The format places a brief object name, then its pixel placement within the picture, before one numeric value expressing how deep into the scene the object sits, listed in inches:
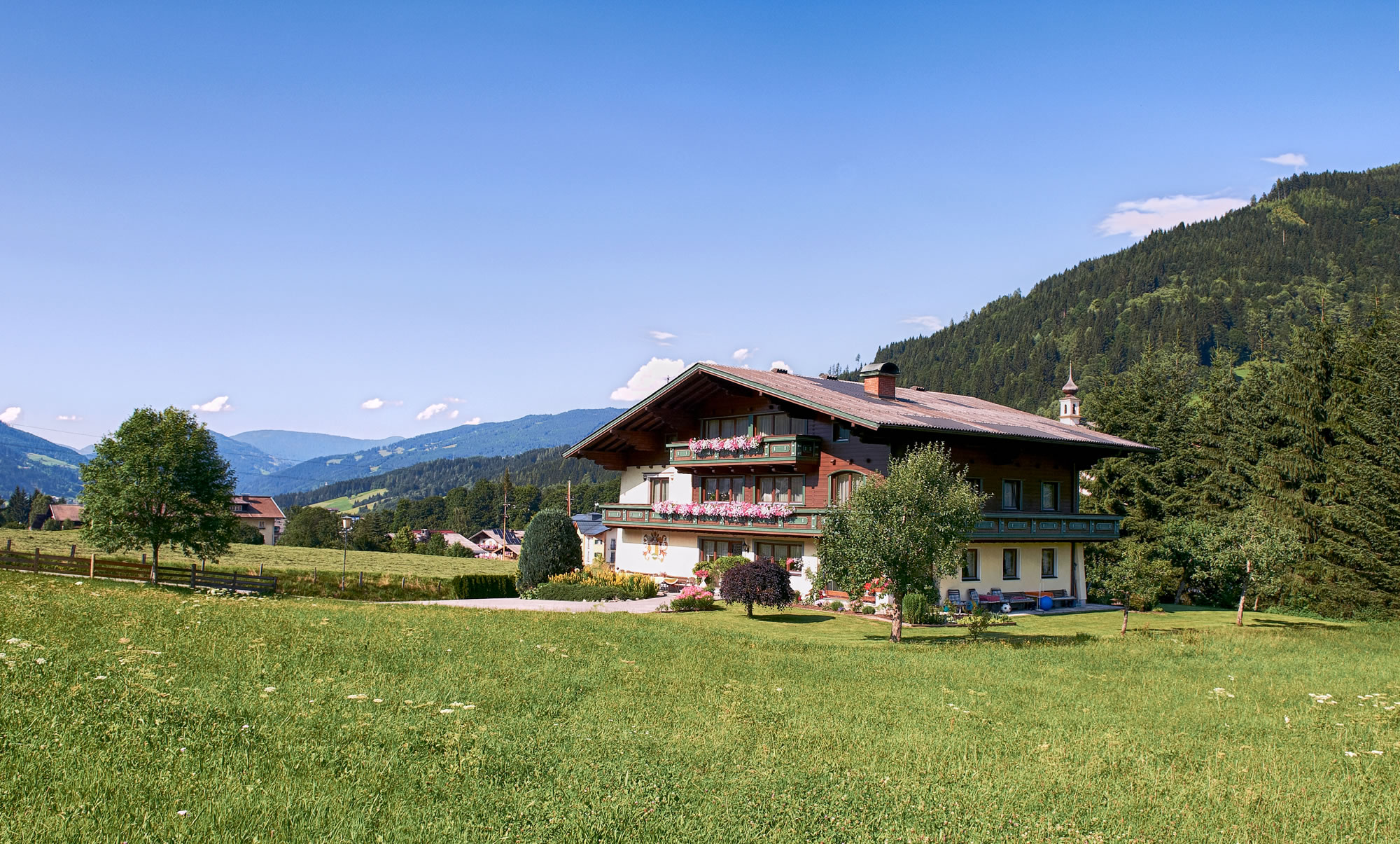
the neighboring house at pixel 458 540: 5598.9
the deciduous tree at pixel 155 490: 1475.1
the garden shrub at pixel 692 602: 1330.0
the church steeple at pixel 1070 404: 2792.8
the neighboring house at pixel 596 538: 2191.2
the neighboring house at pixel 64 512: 6240.2
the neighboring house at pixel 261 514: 5383.9
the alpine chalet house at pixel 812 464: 1424.7
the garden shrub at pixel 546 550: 1652.3
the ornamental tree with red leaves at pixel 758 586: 1192.1
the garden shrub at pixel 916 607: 1156.5
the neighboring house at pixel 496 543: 5324.8
